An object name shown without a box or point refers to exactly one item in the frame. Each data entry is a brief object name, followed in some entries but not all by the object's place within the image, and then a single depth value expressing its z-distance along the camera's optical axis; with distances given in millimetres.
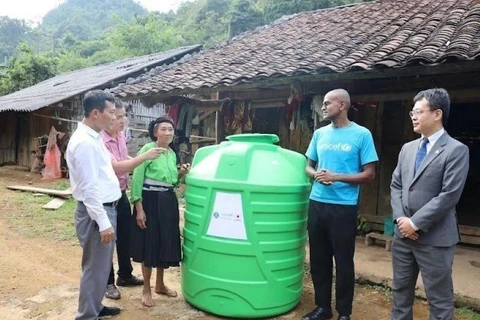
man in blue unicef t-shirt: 3010
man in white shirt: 2686
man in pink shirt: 3596
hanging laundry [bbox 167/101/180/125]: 7430
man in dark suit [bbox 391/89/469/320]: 2469
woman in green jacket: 3377
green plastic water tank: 3041
